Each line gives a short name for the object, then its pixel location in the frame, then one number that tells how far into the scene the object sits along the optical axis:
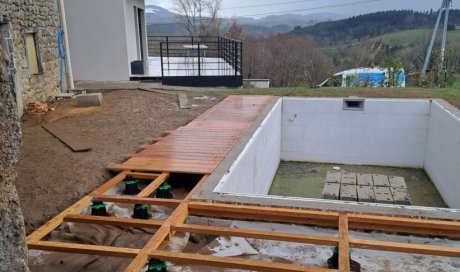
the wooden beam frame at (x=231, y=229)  2.55
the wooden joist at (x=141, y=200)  3.51
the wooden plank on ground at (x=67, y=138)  5.12
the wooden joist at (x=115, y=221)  3.09
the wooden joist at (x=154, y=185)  3.71
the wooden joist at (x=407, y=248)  2.62
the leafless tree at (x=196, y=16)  32.88
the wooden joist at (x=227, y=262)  2.44
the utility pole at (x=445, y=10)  20.15
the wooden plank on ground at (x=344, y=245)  2.46
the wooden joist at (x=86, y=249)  2.64
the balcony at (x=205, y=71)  11.75
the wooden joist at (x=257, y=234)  2.76
